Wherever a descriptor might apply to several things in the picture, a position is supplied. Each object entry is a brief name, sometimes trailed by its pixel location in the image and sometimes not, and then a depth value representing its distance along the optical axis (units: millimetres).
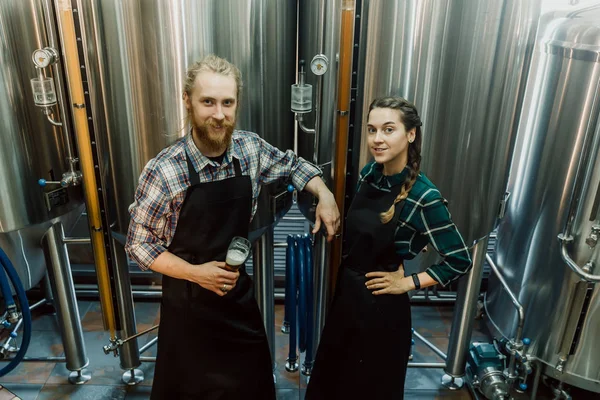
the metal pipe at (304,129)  2119
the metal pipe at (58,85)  2006
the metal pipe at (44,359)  2924
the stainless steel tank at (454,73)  1843
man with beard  1749
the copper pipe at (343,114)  1835
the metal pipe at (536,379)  2645
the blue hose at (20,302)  2383
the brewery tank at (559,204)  2211
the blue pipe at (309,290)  2561
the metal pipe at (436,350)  2875
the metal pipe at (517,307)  2568
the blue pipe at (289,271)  2574
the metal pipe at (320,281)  2283
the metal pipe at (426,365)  2883
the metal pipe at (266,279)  2549
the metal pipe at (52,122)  2177
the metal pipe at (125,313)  2402
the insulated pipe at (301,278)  2551
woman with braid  1741
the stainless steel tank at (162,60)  1876
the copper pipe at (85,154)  1912
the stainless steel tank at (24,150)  2111
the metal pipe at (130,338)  2602
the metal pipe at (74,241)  2549
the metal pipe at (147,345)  2934
